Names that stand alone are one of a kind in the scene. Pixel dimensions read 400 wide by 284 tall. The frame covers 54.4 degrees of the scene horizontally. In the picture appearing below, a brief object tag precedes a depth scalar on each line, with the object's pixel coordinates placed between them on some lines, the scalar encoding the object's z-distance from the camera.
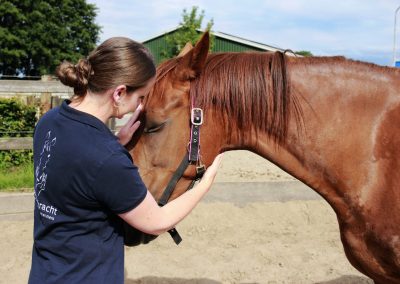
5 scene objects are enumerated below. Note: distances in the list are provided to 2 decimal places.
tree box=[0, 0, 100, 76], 35.34
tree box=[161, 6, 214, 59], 19.66
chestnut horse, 1.82
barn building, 23.51
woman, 1.37
